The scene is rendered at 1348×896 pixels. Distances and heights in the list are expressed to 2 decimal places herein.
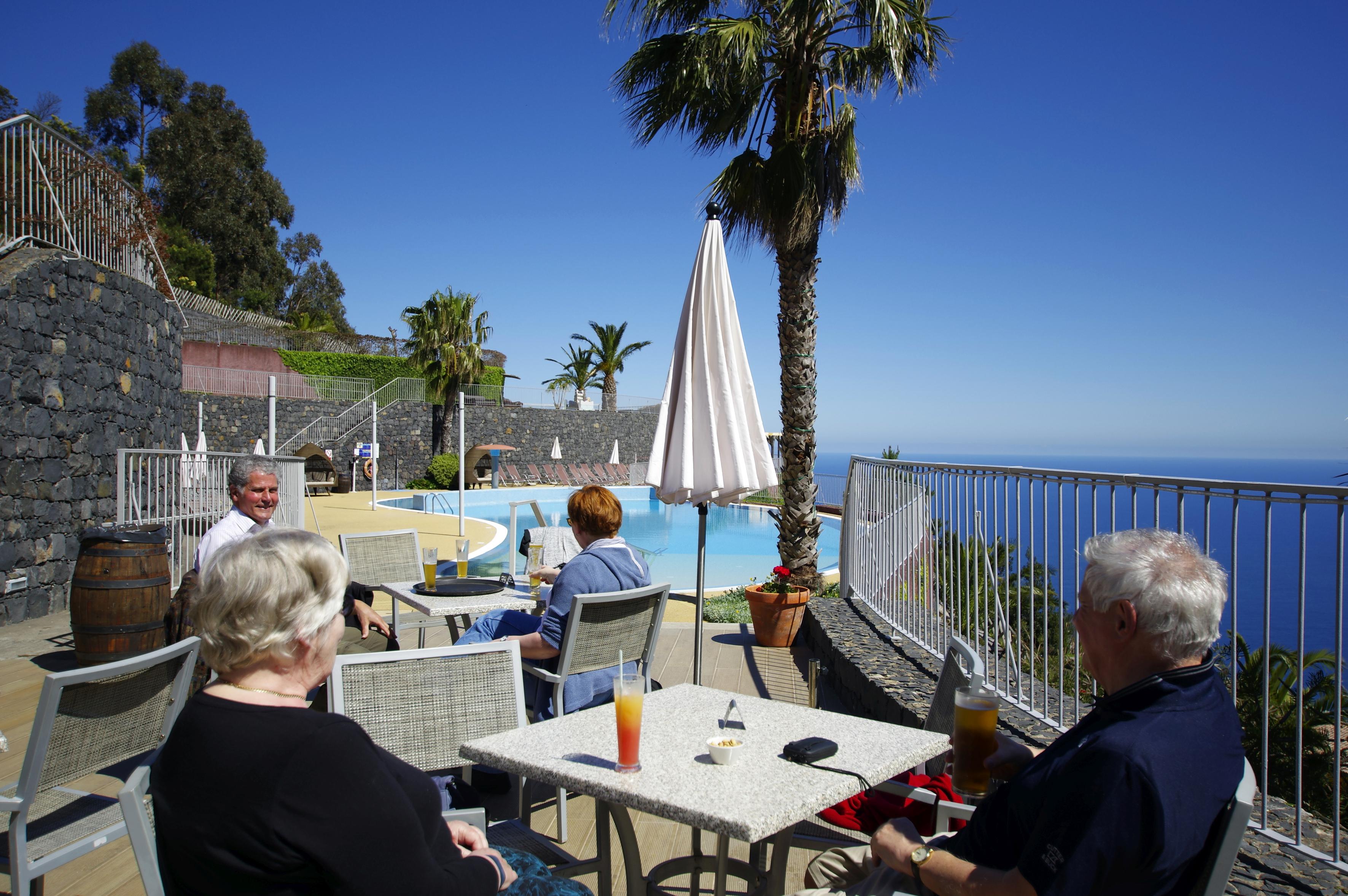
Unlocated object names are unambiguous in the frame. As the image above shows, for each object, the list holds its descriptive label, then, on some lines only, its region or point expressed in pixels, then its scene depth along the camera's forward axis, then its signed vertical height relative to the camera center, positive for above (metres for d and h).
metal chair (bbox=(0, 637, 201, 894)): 1.66 -0.71
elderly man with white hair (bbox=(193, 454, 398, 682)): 3.40 -0.35
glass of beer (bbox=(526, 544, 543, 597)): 3.71 -0.57
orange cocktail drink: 1.63 -0.56
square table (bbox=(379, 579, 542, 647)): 3.41 -0.69
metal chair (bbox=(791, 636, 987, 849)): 1.80 -0.78
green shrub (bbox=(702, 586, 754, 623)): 6.73 -1.40
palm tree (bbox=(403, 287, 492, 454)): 22.67 +3.04
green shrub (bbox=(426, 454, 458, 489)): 22.52 -0.73
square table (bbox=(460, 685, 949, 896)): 1.48 -0.67
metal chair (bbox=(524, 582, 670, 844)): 2.70 -0.65
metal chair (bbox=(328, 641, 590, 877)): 1.94 -0.66
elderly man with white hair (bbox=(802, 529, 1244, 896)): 1.16 -0.47
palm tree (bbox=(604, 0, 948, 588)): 6.05 +2.77
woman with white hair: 1.10 -0.49
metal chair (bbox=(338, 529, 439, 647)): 4.31 -0.63
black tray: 3.61 -0.66
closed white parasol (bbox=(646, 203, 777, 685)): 4.08 +0.20
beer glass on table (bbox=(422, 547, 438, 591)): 3.70 -0.56
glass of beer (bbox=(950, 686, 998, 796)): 1.57 -0.56
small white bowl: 1.67 -0.64
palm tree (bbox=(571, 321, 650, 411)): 35.41 +4.43
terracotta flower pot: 5.68 -1.17
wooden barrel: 4.08 -0.80
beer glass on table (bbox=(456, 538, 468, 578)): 3.88 -0.55
